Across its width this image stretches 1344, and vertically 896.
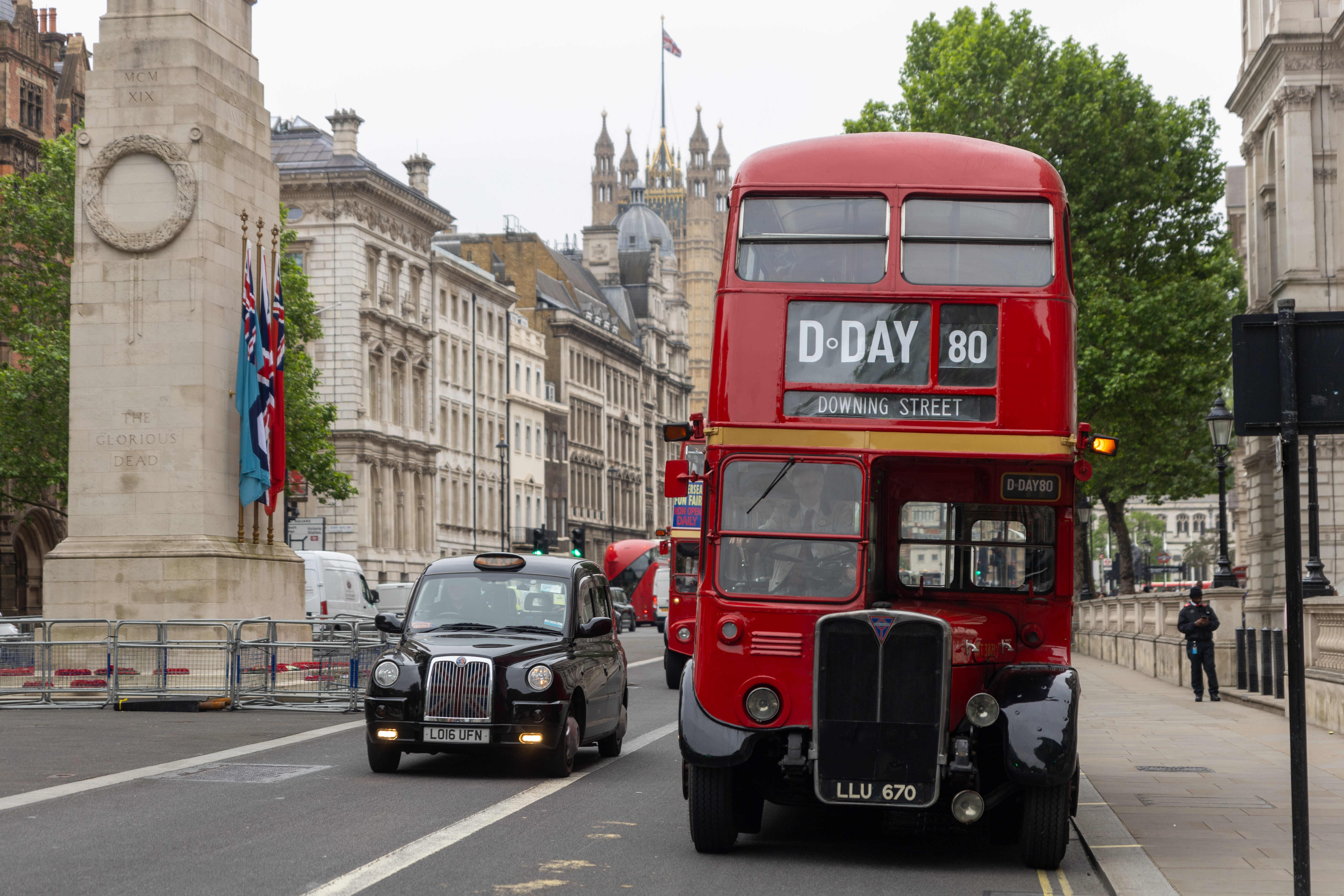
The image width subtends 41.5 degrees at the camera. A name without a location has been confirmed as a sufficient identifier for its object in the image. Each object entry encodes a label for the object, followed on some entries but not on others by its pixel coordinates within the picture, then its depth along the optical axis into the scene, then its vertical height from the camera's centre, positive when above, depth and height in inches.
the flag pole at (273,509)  1053.2 +23.5
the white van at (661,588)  2128.4 -51.8
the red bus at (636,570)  3014.3 -41.0
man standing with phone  1045.2 -53.3
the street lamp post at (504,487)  3516.2 +121.8
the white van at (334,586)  1640.0 -36.0
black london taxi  541.0 -37.3
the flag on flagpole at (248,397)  1008.9 +85.5
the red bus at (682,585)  994.1 -22.2
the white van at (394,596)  2068.2 -56.7
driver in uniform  390.0 +5.6
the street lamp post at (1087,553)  2192.4 -7.0
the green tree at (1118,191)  1882.4 +383.4
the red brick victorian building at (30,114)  2383.1 +642.7
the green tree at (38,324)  1957.4 +259.6
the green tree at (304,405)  2044.8 +167.5
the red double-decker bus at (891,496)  378.6 +11.6
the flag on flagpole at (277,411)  1047.0 +80.9
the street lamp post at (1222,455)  1233.4 +70.6
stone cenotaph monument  975.0 +115.7
